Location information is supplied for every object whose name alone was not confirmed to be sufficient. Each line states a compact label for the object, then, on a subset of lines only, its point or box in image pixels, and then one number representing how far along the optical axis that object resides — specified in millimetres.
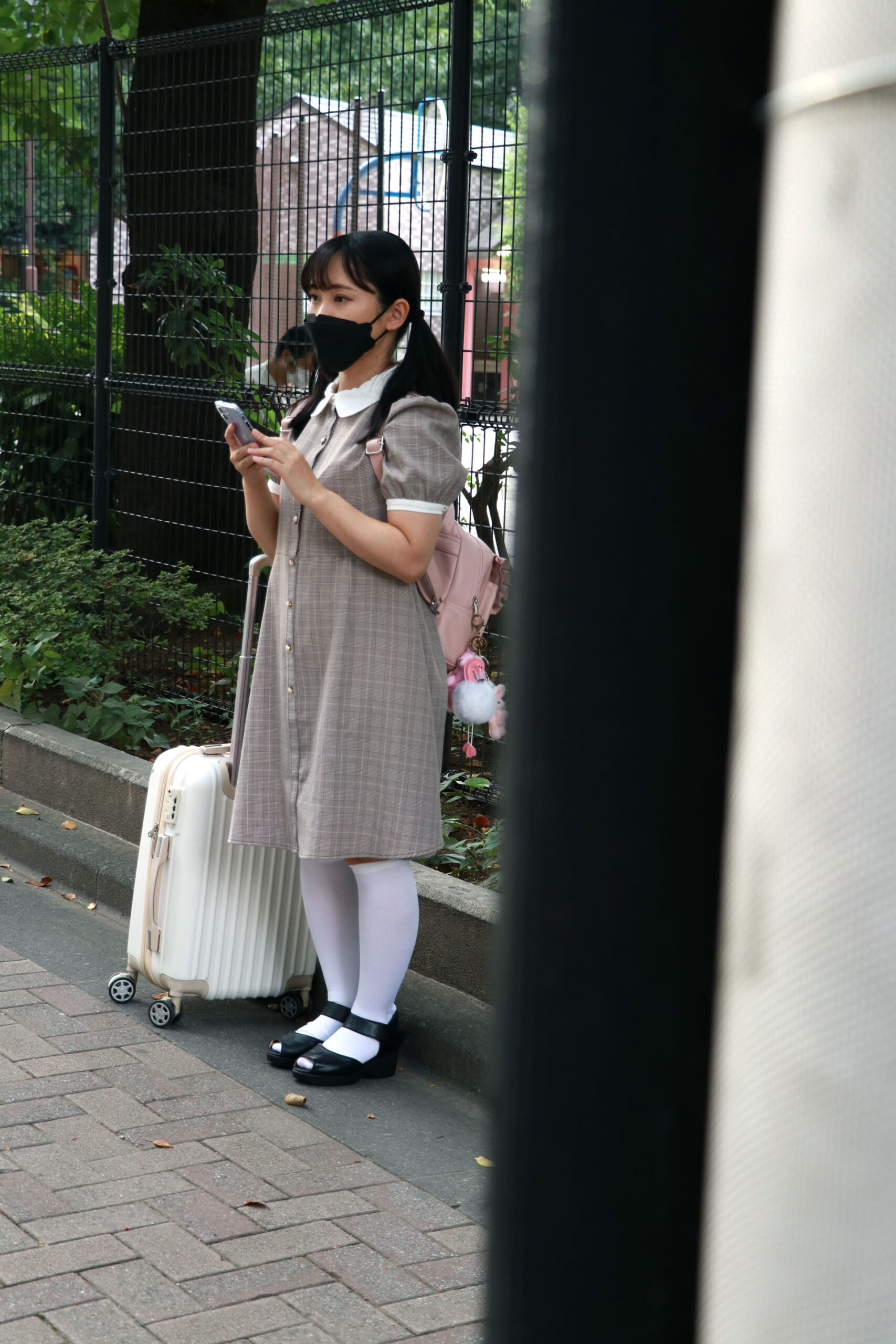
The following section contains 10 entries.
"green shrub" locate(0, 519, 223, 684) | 6746
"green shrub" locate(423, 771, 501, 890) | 5016
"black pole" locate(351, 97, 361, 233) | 5691
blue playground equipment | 5426
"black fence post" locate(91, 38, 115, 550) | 7430
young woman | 3877
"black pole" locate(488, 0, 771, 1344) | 683
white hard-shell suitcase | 4238
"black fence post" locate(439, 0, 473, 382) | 5238
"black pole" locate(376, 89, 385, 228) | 5543
